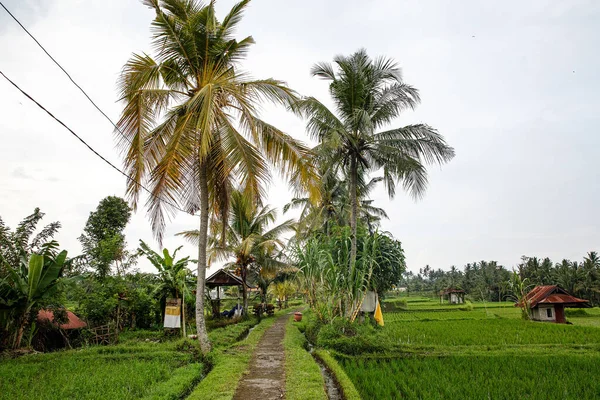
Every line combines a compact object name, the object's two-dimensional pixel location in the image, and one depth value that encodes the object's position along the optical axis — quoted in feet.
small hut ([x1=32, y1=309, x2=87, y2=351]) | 30.60
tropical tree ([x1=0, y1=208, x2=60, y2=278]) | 32.37
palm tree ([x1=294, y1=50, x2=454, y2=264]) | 36.68
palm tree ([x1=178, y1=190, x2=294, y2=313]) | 57.58
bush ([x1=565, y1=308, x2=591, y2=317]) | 80.23
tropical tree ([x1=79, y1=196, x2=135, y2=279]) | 81.16
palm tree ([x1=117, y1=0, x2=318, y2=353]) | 23.65
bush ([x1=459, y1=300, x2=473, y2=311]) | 102.19
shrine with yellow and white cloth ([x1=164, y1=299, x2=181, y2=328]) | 32.89
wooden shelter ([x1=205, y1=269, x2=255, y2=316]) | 54.81
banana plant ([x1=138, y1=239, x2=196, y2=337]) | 36.88
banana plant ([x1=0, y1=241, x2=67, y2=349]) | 27.34
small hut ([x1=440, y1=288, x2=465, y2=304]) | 134.21
